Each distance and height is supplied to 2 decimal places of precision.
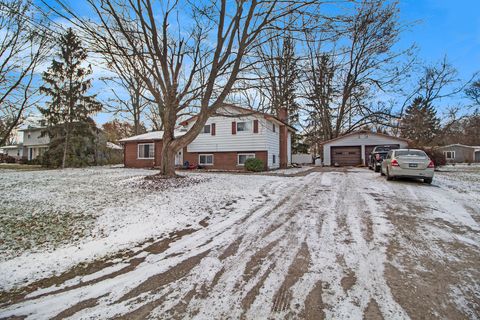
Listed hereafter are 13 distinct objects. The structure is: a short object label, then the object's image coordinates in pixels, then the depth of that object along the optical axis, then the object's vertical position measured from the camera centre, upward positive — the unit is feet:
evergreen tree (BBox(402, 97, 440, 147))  84.43 +13.94
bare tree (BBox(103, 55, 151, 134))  34.73 +13.62
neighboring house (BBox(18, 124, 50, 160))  116.16 +9.14
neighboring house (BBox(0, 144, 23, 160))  131.58 +5.23
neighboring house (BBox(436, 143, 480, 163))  130.41 +3.31
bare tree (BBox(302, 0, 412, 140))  69.00 +23.50
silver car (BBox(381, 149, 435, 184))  31.58 -0.82
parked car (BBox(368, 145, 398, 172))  50.48 +0.64
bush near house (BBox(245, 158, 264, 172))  55.98 -1.34
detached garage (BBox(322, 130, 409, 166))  77.36 +4.45
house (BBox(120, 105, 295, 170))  61.21 +4.06
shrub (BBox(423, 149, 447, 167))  55.13 +0.45
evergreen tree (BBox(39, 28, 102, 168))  74.95 +16.88
